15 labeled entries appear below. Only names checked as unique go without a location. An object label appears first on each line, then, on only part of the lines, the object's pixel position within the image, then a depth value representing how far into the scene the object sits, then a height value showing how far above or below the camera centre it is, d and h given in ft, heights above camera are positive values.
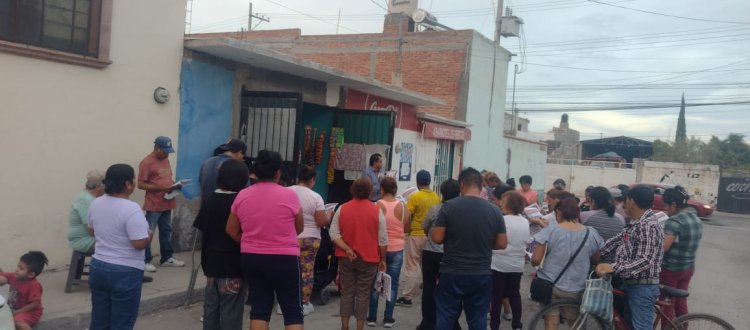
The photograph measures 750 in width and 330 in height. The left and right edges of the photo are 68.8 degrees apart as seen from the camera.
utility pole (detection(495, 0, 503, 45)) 76.13 +20.38
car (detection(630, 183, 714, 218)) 81.31 -4.04
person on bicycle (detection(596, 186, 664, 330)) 15.21 -2.29
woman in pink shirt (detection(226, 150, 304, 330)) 13.12 -2.23
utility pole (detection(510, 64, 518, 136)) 90.25 +9.89
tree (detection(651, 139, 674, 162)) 151.23 +7.59
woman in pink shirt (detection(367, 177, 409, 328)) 18.92 -2.81
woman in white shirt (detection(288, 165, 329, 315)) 18.15 -2.42
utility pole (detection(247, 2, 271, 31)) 95.97 +22.47
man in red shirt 21.67 -2.04
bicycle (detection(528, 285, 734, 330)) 15.58 -4.22
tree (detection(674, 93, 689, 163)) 149.28 +8.14
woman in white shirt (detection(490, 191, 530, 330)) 18.17 -3.02
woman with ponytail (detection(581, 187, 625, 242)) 19.16 -1.53
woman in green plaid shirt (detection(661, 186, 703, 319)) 17.58 -2.02
